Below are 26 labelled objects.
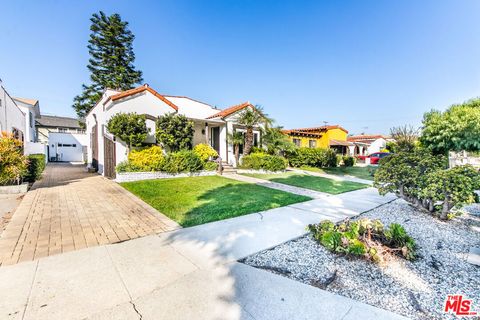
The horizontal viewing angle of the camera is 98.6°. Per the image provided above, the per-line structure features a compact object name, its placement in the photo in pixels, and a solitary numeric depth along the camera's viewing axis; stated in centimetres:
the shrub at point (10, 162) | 745
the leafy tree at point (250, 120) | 1430
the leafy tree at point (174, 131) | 1148
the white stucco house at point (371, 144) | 3581
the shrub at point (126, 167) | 995
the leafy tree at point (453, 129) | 1079
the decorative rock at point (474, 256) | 314
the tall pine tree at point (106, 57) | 2522
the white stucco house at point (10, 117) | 1123
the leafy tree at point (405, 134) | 1268
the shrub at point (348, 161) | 2198
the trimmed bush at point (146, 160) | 1043
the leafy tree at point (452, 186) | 436
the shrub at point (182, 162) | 1101
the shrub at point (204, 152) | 1267
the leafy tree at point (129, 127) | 1020
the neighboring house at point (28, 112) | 1734
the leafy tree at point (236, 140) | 1487
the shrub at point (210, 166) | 1237
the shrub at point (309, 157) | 1816
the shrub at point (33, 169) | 912
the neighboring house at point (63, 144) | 2611
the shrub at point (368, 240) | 320
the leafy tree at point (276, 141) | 1607
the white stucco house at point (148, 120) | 1115
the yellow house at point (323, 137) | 2291
